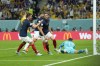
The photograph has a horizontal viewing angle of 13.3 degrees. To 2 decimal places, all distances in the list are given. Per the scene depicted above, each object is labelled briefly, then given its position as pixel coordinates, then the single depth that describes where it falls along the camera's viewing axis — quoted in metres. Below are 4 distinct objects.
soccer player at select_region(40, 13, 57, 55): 22.59
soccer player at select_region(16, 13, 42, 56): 20.54
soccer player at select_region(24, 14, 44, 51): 23.14
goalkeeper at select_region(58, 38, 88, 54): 21.41
